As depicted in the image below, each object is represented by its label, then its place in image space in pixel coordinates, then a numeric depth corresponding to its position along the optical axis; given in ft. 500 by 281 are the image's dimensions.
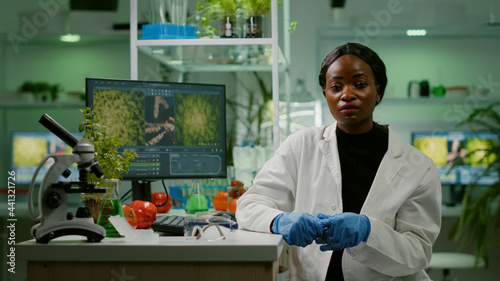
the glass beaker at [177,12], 7.73
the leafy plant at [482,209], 12.39
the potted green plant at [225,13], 7.58
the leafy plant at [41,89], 13.42
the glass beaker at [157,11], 7.65
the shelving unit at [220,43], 7.20
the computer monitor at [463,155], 13.05
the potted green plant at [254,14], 7.52
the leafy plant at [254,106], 12.00
